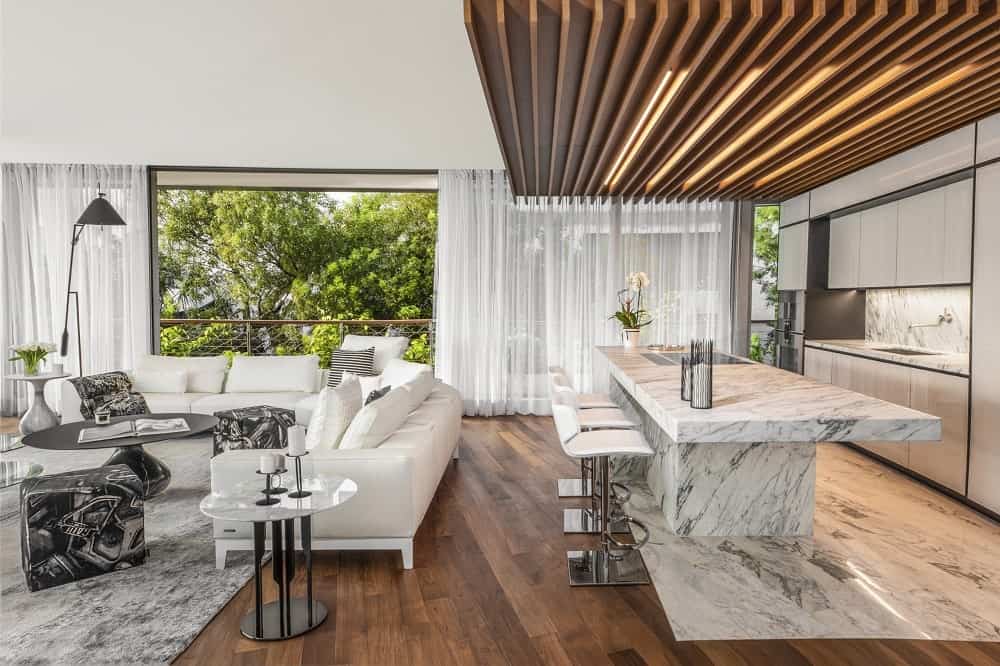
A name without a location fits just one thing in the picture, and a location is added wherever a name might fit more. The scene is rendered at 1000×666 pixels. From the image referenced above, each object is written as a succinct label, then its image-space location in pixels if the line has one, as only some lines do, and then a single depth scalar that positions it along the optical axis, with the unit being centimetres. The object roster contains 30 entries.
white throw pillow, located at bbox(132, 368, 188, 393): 580
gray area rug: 237
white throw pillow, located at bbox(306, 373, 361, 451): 334
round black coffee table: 383
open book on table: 392
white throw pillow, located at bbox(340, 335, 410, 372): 608
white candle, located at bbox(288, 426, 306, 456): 254
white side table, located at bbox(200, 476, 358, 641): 239
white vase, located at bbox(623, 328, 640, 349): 524
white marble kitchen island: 243
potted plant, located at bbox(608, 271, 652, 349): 516
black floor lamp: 566
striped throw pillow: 590
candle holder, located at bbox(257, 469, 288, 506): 246
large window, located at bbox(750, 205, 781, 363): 812
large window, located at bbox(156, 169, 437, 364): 1126
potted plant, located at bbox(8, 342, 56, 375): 581
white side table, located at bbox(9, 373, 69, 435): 567
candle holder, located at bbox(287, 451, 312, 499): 254
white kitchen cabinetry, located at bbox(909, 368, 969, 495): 405
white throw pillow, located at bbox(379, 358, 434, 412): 418
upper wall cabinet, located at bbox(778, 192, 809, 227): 630
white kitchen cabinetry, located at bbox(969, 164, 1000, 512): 378
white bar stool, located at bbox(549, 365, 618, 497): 402
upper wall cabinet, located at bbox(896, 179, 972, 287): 414
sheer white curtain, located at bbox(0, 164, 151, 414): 678
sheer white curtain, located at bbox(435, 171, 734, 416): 704
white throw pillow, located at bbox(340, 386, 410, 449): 319
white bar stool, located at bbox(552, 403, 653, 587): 293
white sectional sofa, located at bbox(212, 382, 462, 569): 303
